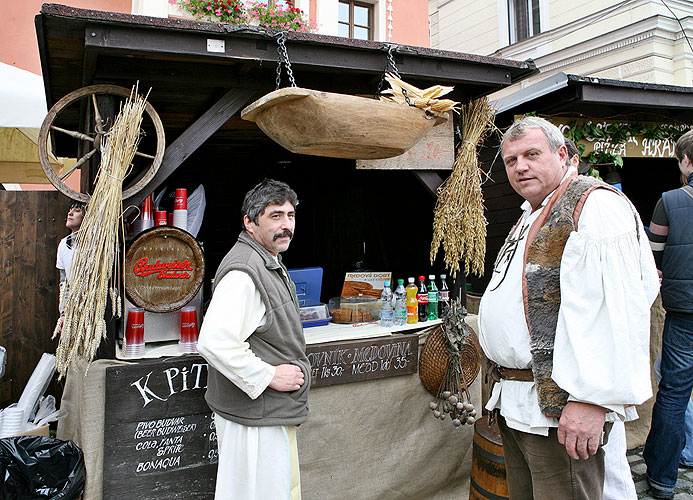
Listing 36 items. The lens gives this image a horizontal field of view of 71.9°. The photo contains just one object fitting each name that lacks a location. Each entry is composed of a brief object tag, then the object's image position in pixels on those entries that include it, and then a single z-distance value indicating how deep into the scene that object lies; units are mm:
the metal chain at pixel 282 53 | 2572
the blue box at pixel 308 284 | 3664
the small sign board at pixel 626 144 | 4402
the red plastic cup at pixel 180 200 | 3012
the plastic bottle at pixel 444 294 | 3502
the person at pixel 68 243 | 3904
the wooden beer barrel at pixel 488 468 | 2658
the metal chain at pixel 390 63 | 2829
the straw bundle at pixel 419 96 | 2525
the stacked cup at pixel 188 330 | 2785
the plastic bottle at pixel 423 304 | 3555
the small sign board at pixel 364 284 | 3951
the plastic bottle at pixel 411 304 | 3424
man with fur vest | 1525
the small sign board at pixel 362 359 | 2934
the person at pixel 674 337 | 3129
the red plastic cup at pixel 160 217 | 2936
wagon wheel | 2382
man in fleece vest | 1915
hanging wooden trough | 2256
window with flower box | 11711
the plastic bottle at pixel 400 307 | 3463
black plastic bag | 2410
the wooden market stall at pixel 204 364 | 2496
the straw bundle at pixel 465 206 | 3283
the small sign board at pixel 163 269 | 2684
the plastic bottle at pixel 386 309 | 3453
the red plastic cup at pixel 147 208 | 2917
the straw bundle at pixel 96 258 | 2346
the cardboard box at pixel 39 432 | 3220
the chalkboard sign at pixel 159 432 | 2535
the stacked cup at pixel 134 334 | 2697
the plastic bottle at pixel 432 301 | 3582
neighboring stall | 4039
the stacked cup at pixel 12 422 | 3184
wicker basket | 3229
